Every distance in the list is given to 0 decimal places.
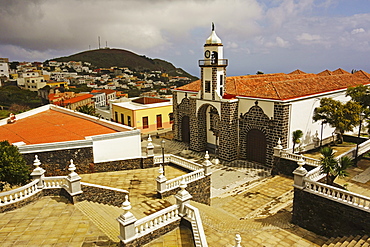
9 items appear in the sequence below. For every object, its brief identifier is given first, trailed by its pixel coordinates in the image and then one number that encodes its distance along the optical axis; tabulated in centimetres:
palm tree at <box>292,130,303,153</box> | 1867
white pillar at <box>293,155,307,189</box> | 1178
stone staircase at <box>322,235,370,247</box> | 928
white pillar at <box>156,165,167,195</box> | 1239
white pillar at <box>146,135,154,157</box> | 1660
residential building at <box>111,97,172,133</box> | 3103
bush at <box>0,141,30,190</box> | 1171
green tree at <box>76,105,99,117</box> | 3022
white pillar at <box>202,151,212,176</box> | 1455
